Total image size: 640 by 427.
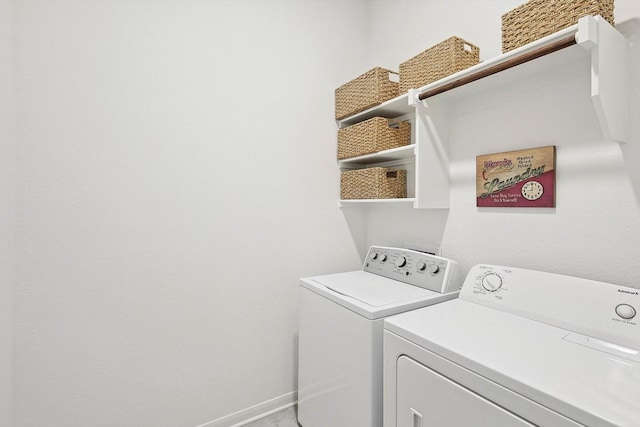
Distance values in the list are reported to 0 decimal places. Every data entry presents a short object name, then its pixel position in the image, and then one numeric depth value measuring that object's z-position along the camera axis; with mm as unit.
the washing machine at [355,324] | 1157
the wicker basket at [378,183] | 1745
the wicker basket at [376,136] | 1725
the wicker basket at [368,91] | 1710
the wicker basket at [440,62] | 1354
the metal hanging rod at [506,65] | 980
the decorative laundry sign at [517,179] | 1213
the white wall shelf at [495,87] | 945
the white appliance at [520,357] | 672
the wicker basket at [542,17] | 972
